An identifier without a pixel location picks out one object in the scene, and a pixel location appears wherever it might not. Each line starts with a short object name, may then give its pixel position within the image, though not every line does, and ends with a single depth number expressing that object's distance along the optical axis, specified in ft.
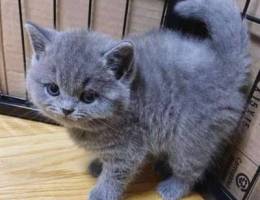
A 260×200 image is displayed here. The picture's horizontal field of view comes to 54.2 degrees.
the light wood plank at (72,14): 0.90
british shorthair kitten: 0.65
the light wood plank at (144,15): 0.87
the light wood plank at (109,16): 0.88
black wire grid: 0.84
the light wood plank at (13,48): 0.91
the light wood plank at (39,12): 0.90
